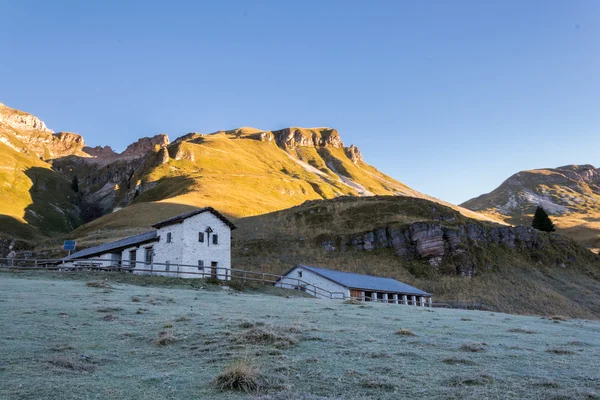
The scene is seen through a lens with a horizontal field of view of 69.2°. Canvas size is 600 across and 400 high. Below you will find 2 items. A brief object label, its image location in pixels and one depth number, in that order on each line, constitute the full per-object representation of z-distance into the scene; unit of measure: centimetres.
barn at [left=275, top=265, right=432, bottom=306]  4738
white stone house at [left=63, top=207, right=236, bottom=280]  4588
